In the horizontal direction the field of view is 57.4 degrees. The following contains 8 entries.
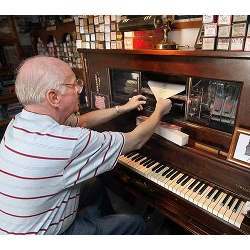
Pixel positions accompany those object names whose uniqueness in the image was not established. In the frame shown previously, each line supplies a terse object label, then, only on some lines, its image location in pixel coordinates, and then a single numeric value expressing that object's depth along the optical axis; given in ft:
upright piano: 3.72
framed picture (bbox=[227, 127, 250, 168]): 3.69
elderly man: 3.28
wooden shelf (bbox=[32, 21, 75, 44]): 8.89
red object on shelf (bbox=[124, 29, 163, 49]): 5.08
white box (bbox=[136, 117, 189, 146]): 4.58
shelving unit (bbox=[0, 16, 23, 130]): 11.05
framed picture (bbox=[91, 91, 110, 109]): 6.23
